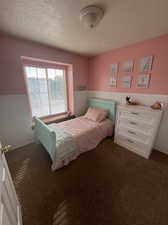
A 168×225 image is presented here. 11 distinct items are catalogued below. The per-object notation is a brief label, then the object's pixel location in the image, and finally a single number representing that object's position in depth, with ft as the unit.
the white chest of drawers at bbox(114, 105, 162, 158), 5.95
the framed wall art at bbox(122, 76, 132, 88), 7.82
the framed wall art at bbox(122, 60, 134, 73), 7.52
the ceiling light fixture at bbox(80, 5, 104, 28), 3.84
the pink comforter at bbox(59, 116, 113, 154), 6.78
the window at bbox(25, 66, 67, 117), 8.26
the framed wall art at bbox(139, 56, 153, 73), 6.63
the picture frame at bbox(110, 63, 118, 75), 8.46
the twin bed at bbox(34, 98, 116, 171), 5.48
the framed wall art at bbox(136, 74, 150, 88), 6.92
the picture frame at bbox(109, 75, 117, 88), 8.73
